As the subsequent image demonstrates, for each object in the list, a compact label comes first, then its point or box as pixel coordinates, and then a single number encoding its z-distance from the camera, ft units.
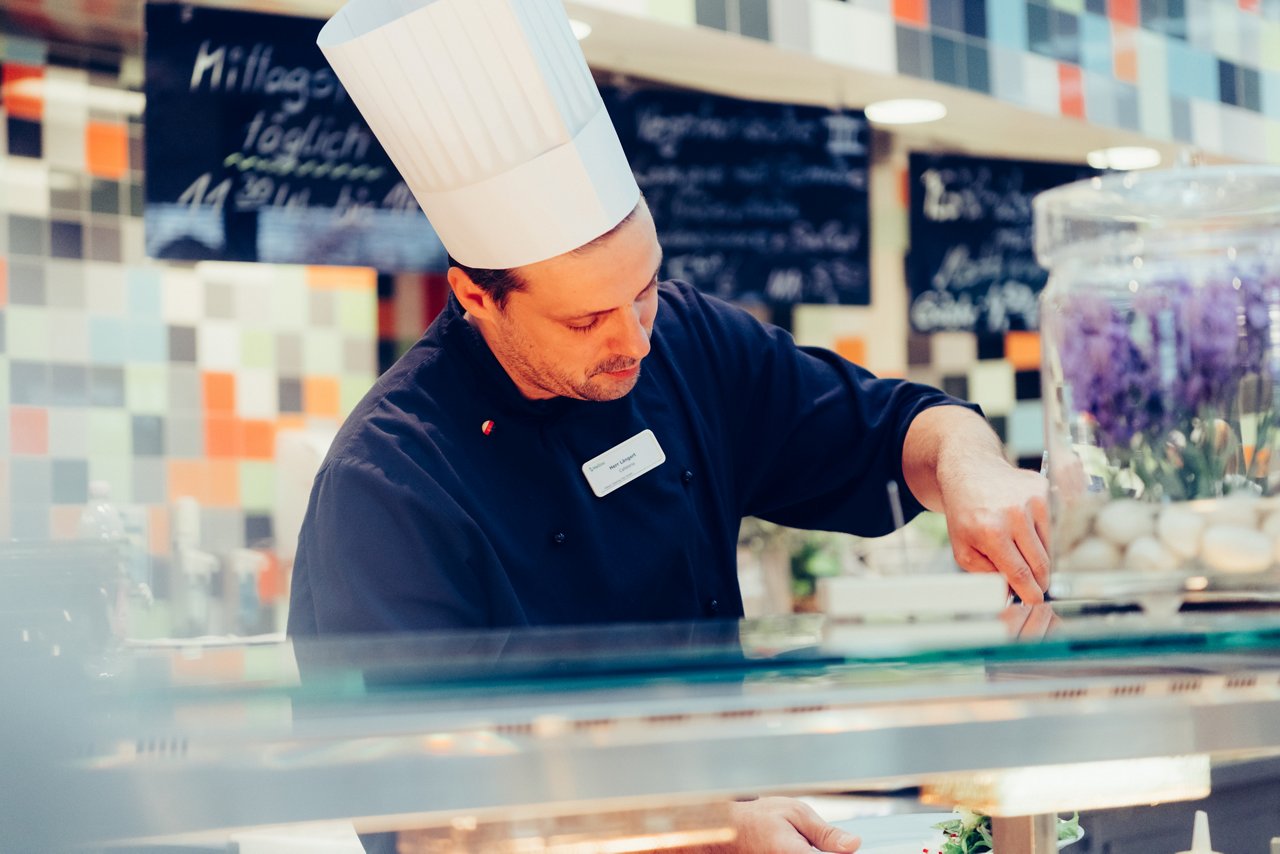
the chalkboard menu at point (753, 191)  12.44
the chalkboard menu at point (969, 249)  14.10
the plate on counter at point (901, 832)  3.35
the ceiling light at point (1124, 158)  15.03
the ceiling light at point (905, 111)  13.35
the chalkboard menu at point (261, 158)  10.34
